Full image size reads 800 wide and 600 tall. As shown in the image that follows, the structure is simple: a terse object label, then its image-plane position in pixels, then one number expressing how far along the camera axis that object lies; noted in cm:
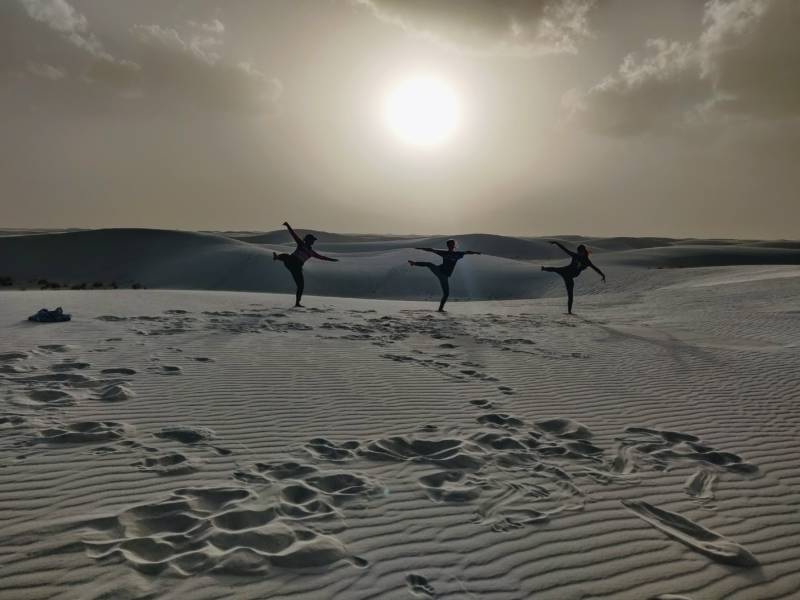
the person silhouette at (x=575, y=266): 1490
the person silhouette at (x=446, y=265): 1455
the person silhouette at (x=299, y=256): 1406
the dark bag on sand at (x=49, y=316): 1054
